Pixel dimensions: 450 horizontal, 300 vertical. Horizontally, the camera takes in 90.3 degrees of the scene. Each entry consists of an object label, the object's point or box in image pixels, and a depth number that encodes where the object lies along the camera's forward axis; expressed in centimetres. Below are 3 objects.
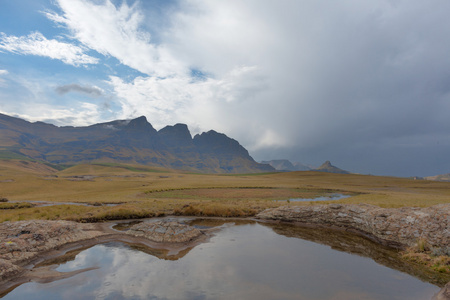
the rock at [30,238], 1589
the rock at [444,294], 1159
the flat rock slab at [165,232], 2155
